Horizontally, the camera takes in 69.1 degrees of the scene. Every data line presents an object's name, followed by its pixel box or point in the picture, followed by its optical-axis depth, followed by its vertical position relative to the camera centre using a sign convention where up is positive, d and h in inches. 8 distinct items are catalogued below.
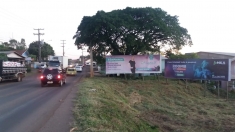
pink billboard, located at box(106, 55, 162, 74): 783.1 +16.9
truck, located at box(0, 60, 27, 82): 694.9 -16.2
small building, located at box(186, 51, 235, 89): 770.1 +80.0
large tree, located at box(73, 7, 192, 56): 834.2 +185.6
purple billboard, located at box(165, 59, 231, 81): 640.6 -4.4
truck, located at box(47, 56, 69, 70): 1234.1 +46.4
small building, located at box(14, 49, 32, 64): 1662.3 +125.9
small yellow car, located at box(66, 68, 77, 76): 1170.7 -24.8
